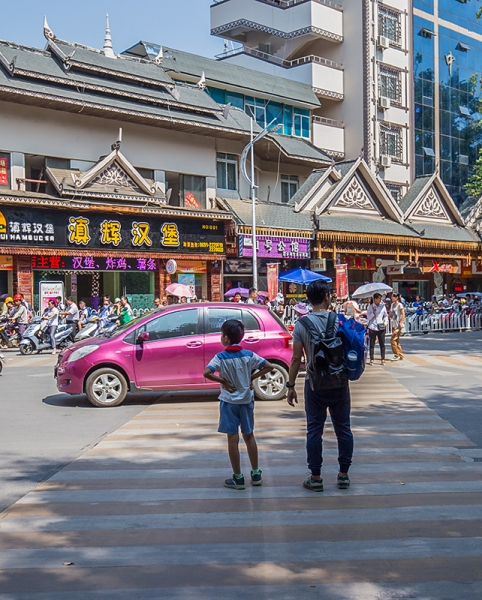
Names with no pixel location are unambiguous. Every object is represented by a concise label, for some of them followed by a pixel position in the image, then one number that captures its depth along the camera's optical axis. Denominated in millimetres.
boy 6105
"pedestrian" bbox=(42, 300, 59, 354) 21062
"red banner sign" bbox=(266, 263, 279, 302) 28359
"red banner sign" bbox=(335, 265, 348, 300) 29953
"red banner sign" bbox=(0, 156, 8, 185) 24970
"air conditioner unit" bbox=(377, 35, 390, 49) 41500
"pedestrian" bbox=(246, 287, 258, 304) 19828
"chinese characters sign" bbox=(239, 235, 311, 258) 29984
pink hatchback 10945
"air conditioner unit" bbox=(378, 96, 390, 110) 41188
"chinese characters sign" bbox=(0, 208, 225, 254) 24266
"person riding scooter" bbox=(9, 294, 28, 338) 21922
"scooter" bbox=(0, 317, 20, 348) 22119
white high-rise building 40656
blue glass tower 44938
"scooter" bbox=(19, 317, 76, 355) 20750
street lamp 28438
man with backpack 5883
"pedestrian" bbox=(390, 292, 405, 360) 17812
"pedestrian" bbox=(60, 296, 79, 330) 22312
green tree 40859
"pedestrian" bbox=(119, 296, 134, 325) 21625
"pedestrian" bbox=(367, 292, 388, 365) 16984
